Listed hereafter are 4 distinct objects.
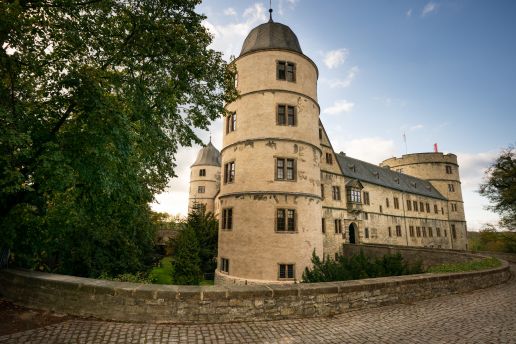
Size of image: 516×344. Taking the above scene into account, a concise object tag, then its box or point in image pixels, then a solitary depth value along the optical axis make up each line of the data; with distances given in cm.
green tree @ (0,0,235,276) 687
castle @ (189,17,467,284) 1600
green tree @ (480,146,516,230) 2784
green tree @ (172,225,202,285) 1585
